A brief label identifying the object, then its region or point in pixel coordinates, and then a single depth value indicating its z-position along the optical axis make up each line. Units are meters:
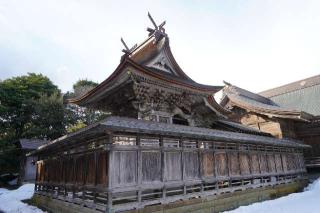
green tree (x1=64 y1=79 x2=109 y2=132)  38.50
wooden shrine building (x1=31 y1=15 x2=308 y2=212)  8.84
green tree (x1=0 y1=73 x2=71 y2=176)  33.31
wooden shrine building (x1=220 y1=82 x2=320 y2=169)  21.78
